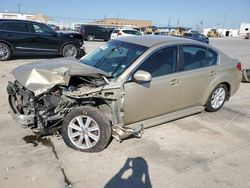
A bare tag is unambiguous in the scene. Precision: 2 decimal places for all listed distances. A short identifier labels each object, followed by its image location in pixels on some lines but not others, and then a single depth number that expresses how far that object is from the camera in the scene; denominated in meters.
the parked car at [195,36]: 20.73
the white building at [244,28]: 60.22
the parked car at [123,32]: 17.88
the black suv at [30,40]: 8.63
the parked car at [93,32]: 20.58
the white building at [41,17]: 50.46
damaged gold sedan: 2.91
